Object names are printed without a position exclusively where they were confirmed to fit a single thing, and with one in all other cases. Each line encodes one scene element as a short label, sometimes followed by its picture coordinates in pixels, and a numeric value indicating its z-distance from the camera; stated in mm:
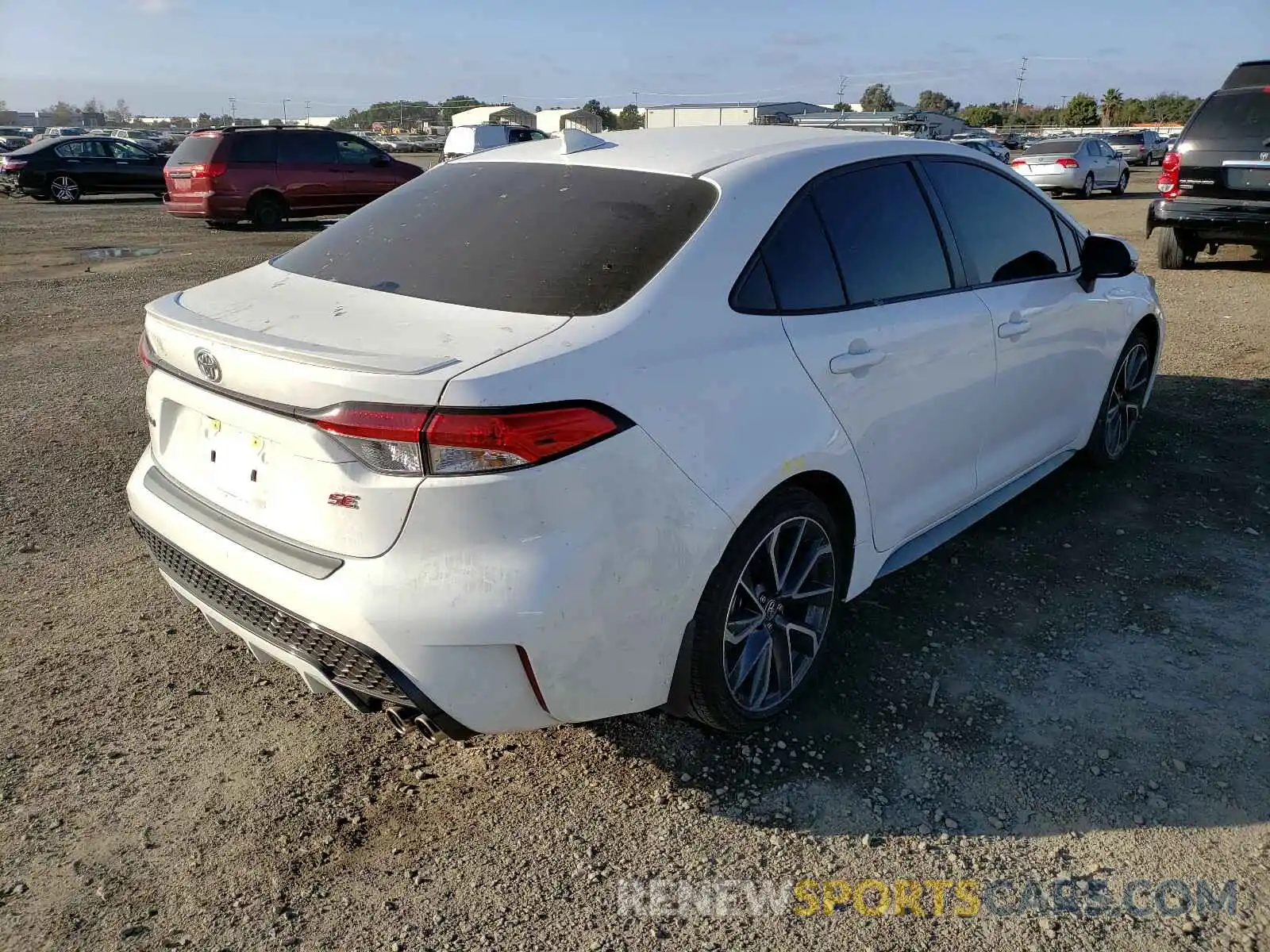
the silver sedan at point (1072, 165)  22766
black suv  9812
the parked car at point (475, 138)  23620
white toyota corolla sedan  2242
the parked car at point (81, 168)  21531
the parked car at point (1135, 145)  36969
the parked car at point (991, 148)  28967
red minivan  15852
